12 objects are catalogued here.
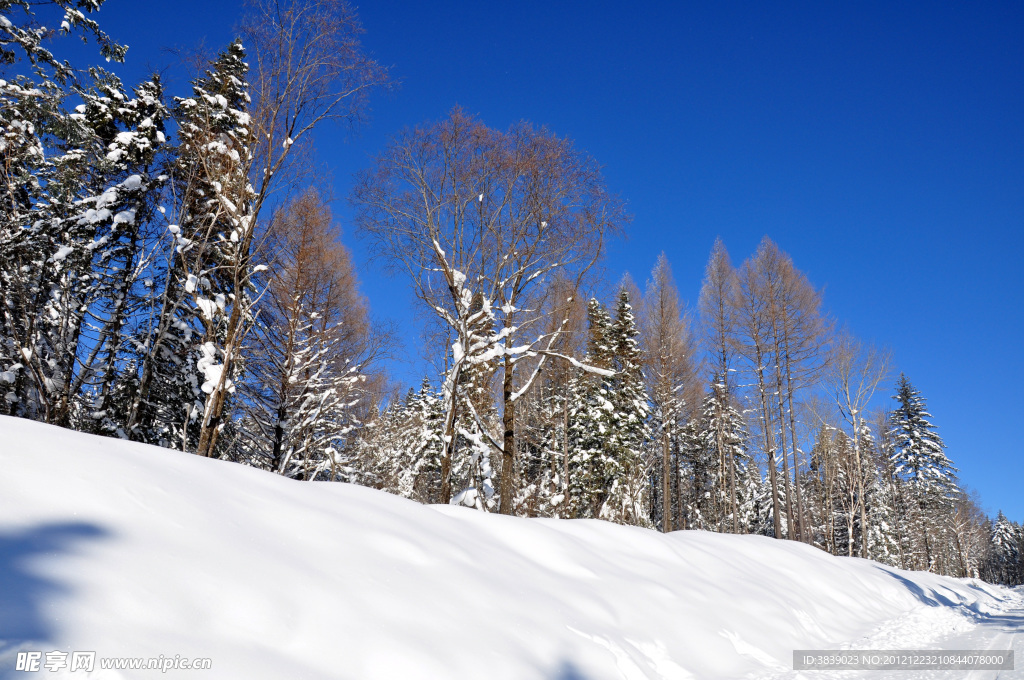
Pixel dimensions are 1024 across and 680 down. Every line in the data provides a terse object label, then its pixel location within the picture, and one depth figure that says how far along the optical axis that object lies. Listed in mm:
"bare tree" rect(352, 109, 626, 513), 9547
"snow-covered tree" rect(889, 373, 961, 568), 32531
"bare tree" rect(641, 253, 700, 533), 20078
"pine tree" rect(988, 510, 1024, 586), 58144
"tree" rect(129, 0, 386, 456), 7168
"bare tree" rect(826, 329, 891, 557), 21719
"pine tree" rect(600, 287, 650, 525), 20234
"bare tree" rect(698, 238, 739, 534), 20391
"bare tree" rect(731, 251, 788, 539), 18984
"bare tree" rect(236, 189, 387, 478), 11727
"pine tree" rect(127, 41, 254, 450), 7301
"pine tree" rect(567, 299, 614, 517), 21141
